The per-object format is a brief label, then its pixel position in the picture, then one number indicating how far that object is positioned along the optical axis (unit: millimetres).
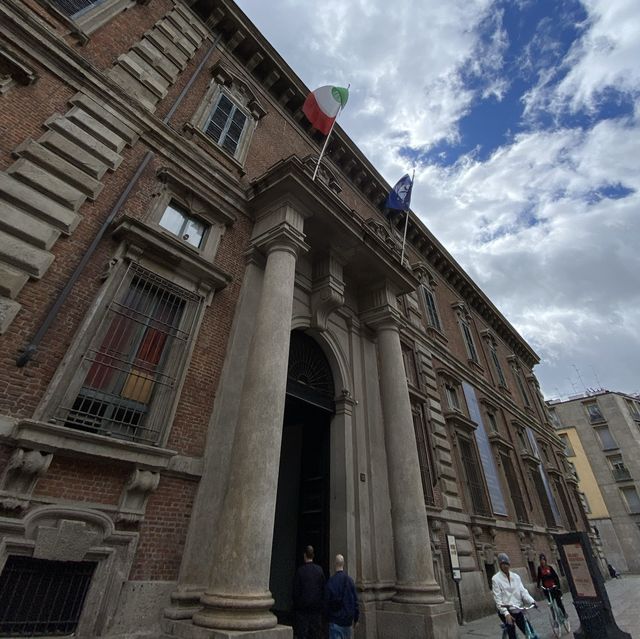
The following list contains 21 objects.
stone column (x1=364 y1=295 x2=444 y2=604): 7236
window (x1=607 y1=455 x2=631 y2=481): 35469
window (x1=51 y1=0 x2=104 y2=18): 7816
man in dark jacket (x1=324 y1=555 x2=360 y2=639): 5516
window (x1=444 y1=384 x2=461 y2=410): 14526
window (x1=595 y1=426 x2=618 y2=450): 37156
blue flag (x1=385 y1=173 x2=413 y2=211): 13789
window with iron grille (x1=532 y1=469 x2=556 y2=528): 17328
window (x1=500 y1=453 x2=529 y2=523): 15047
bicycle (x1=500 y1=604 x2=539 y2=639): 6021
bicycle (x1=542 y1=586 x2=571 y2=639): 7867
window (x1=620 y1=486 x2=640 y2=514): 34062
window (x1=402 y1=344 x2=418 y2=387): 12883
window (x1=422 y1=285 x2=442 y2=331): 16552
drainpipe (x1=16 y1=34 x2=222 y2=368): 4727
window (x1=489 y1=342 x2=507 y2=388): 20728
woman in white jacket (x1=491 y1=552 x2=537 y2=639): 6035
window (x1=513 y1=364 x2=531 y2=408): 23250
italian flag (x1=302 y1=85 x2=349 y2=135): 10961
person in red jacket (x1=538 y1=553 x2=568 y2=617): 7955
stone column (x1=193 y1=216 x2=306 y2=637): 4359
